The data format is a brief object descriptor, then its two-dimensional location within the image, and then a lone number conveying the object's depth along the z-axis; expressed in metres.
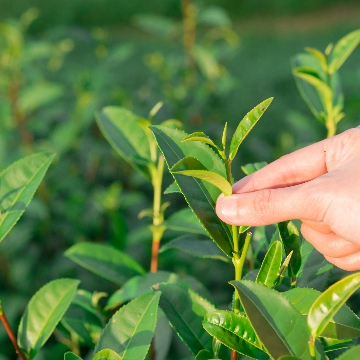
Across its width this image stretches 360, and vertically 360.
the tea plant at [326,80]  0.67
